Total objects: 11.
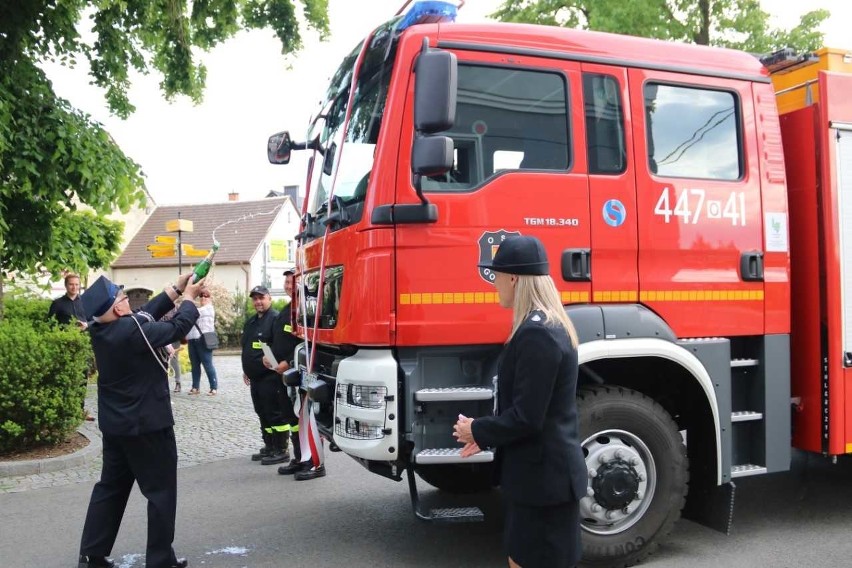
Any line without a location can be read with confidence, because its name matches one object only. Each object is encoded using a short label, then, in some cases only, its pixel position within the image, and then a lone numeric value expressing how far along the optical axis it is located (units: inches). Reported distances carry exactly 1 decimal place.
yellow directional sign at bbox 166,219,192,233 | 677.9
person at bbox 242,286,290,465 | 297.6
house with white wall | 1669.5
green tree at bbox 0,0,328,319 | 355.3
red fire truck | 164.6
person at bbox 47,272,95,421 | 421.4
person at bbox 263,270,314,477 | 275.7
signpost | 682.6
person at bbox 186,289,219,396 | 508.7
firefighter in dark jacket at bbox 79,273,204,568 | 176.9
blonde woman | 108.0
